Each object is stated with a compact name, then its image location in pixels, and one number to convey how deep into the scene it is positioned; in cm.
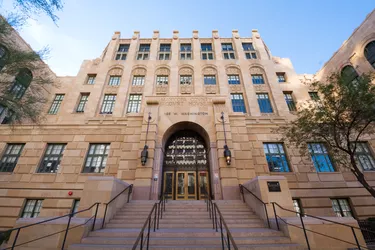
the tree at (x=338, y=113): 974
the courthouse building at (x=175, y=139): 1198
